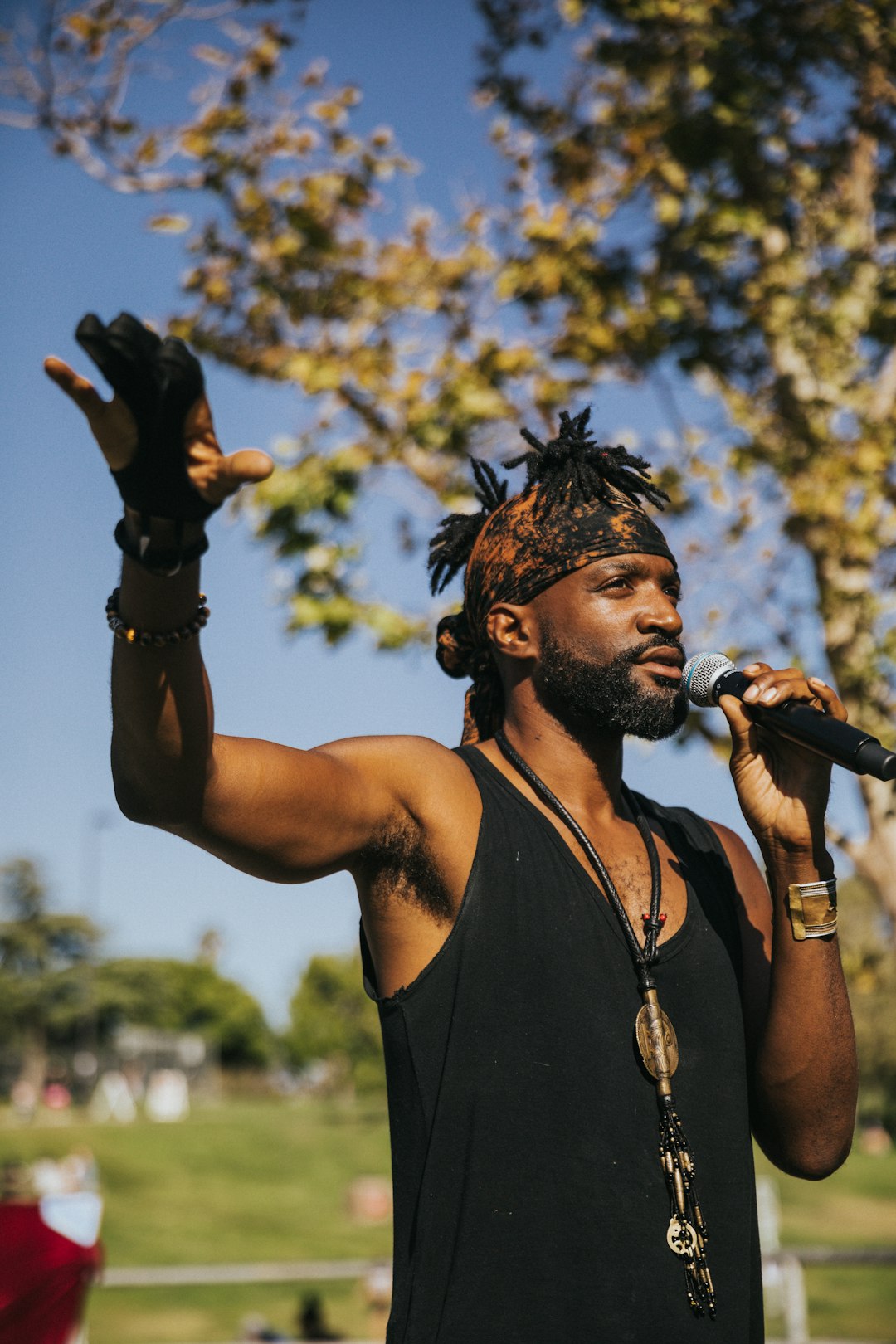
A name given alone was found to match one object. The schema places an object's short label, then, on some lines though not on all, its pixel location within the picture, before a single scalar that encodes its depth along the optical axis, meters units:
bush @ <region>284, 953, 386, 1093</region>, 76.00
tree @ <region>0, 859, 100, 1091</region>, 76.19
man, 2.01
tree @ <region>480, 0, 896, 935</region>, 6.90
